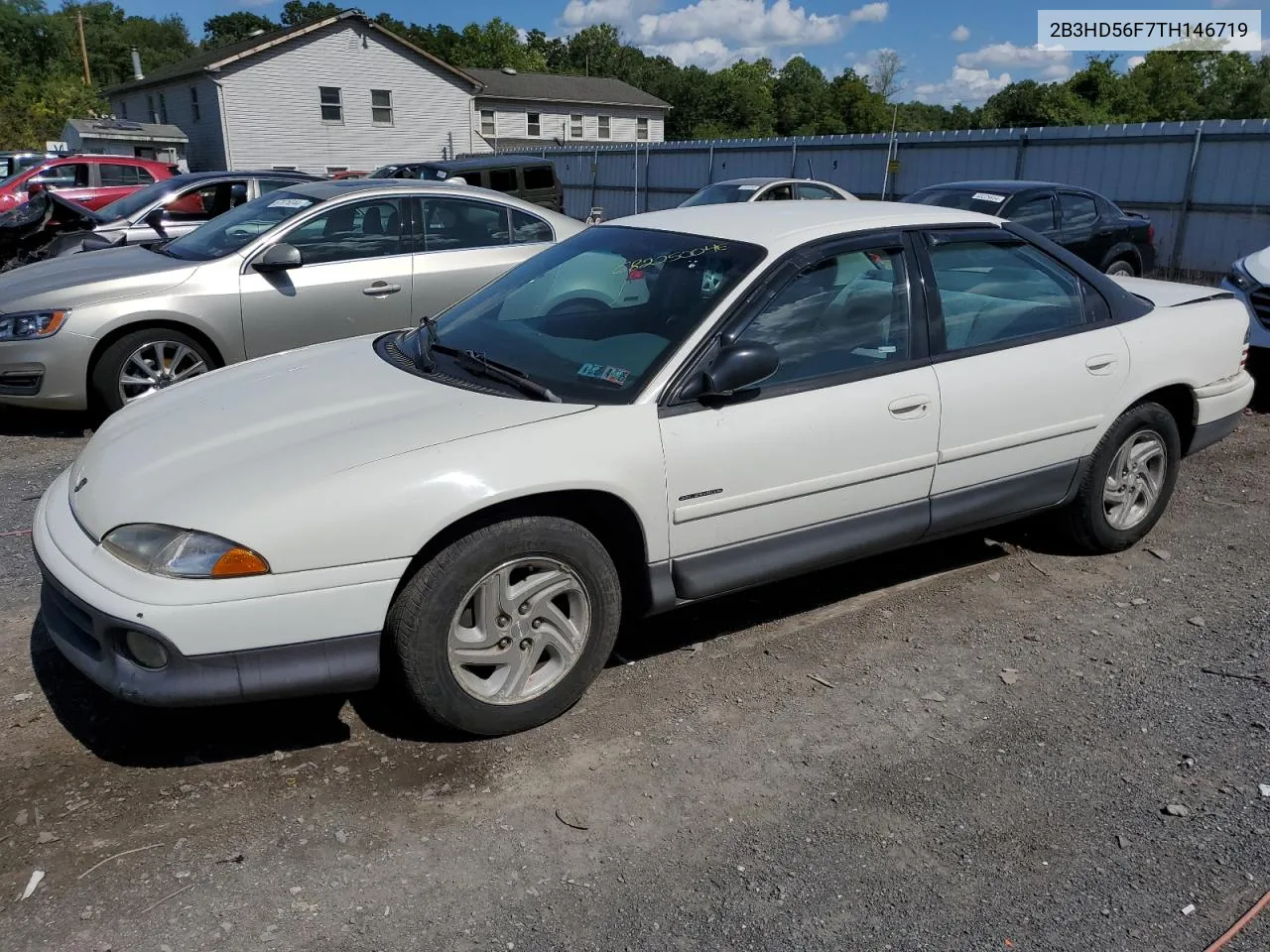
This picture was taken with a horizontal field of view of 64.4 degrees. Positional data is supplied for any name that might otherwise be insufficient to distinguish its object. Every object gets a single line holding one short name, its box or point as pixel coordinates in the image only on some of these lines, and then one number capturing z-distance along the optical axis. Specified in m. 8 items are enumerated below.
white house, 35.66
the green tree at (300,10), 89.69
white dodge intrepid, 2.90
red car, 16.28
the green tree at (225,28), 101.81
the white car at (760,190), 14.23
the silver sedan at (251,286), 6.43
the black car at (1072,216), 11.33
